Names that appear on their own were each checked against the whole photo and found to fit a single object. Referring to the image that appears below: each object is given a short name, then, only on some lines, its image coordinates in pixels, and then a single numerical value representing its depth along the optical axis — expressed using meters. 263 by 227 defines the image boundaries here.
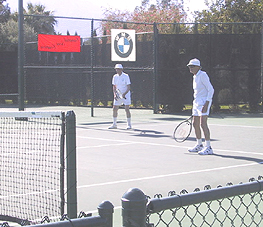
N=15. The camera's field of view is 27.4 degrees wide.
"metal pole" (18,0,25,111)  16.64
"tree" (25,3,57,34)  49.26
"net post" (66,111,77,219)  3.61
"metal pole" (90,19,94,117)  18.19
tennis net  5.50
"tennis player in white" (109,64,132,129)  14.63
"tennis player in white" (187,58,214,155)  9.99
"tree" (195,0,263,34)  29.77
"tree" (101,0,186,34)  41.25
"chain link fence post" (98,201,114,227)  2.25
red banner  17.58
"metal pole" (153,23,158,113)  19.91
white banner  19.55
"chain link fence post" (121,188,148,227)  2.25
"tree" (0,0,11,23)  45.69
